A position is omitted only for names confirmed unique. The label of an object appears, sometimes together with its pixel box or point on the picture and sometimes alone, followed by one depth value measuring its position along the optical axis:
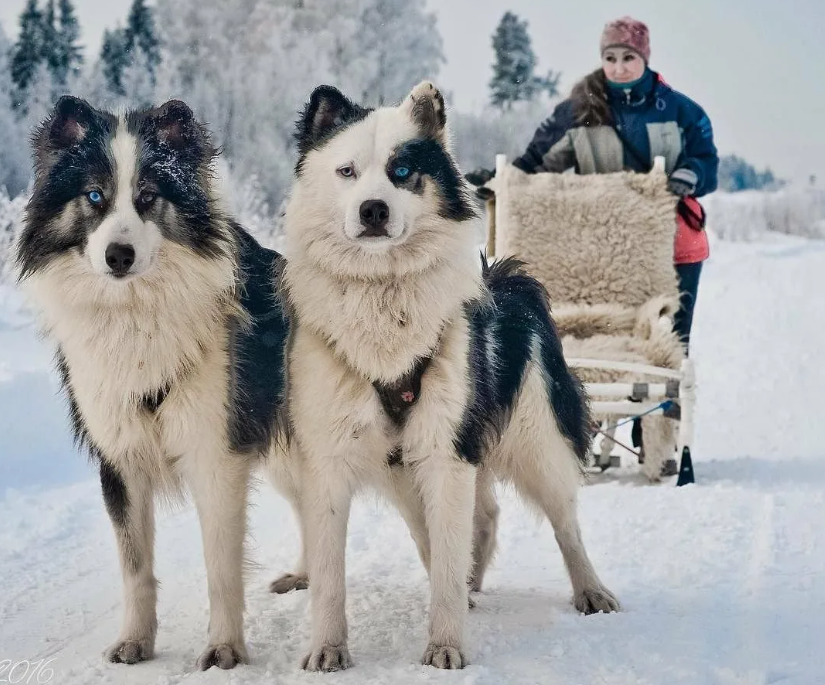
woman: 5.67
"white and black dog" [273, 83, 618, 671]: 2.78
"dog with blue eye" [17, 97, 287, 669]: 2.70
